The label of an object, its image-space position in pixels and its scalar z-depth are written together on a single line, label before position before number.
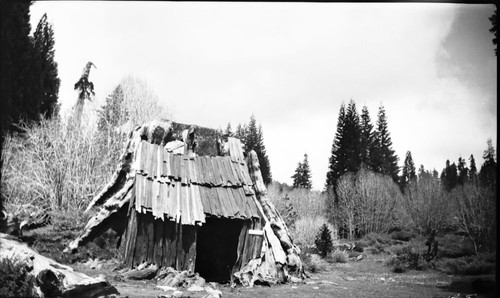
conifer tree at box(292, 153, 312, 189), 43.25
